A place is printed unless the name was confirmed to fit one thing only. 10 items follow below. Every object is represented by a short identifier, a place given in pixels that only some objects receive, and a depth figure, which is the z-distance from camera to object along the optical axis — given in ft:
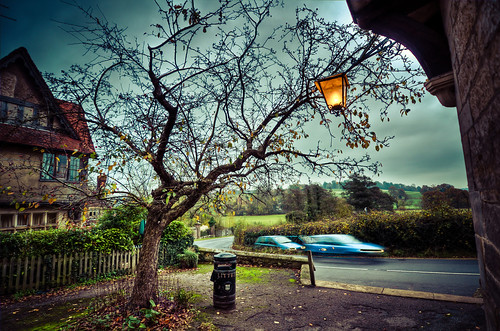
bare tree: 15.56
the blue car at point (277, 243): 43.57
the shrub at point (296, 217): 67.26
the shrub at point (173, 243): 37.04
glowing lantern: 12.13
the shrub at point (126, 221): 33.09
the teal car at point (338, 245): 40.24
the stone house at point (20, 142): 38.60
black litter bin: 18.19
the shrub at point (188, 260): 35.76
